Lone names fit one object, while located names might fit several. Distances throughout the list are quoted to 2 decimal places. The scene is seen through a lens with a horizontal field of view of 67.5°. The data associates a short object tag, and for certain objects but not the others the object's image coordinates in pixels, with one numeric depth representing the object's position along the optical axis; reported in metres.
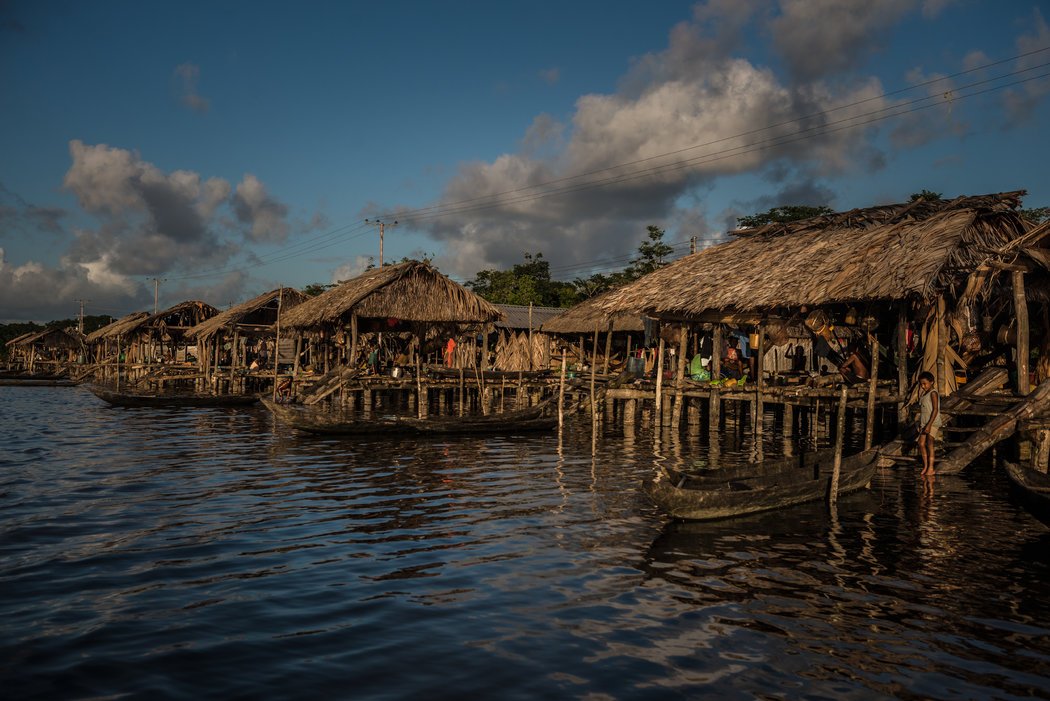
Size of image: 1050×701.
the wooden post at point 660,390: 18.84
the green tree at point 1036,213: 36.66
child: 12.12
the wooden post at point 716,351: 22.27
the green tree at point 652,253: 40.22
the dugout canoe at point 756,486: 8.52
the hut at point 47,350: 55.34
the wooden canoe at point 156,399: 25.86
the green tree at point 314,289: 58.38
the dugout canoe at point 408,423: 17.14
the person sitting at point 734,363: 22.39
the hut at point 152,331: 40.84
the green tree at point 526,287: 45.91
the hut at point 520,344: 35.28
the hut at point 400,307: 23.66
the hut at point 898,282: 13.25
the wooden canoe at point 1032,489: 7.91
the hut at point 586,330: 30.53
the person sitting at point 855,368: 16.59
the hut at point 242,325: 32.38
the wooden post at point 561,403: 18.03
